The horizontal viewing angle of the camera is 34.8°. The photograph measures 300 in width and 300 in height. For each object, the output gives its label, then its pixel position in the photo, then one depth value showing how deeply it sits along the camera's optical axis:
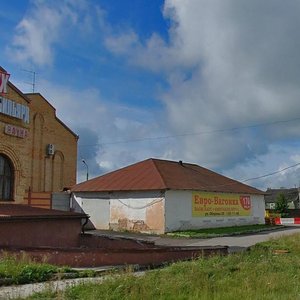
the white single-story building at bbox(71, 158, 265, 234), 28.23
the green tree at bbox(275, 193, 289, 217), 60.76
